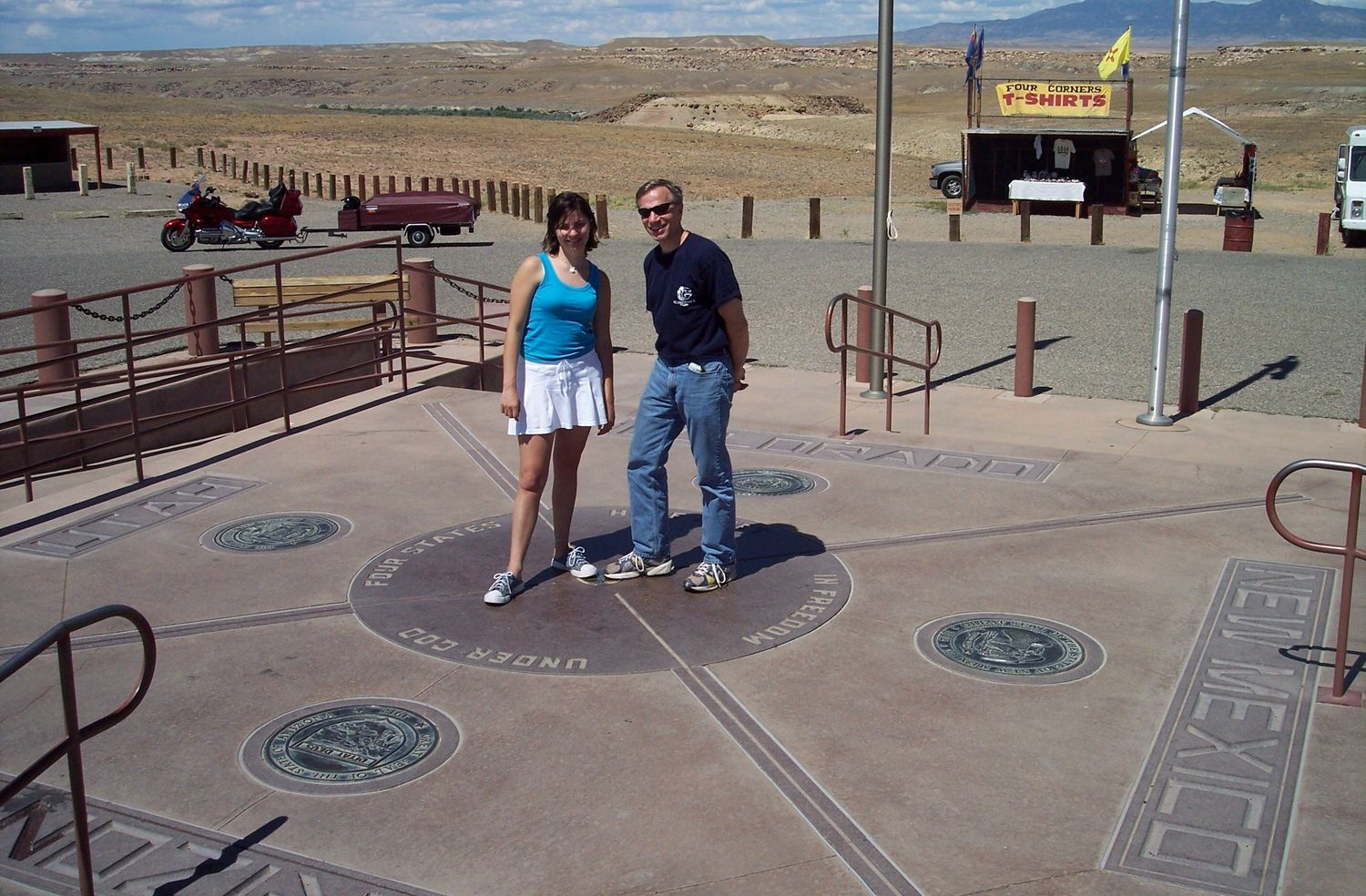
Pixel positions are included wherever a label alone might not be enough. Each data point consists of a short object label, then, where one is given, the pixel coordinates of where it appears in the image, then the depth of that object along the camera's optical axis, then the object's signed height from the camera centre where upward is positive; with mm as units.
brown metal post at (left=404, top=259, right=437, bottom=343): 12523 -1054
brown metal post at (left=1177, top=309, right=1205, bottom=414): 10336 -1453
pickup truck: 35500 +109
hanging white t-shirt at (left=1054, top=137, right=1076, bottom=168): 31688 +693
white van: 23516 -210
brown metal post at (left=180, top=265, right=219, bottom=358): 12117 -1169
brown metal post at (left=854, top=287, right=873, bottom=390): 11148 -1318
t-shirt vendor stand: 30953 +669
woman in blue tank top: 5914 -789
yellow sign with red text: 30781 +1941
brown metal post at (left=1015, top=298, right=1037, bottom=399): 10906 -1376
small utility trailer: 25062 -570
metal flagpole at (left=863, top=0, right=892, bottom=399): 10000 +120
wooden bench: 13336 -1116
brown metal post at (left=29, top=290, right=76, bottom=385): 11523 -1268
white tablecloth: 31016 -217
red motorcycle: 23516 -653
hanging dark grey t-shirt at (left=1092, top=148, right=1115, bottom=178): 31297 +461
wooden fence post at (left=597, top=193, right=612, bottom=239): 26094 -747
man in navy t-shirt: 5848 -863
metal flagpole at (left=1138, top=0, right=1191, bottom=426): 9438 -225
